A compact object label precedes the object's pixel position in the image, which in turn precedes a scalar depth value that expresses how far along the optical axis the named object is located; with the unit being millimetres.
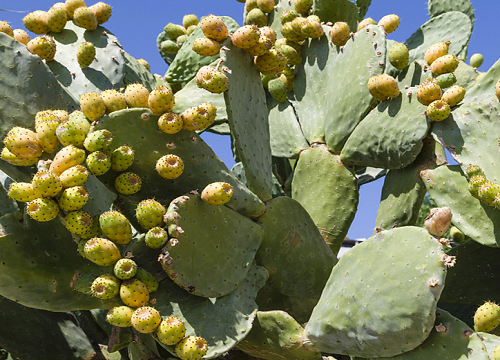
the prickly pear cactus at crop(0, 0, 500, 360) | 1670
